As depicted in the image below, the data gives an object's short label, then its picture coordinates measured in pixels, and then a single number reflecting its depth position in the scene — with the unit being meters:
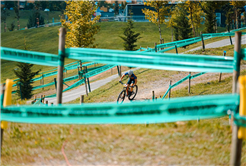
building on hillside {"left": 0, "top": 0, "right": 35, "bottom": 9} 141.11
